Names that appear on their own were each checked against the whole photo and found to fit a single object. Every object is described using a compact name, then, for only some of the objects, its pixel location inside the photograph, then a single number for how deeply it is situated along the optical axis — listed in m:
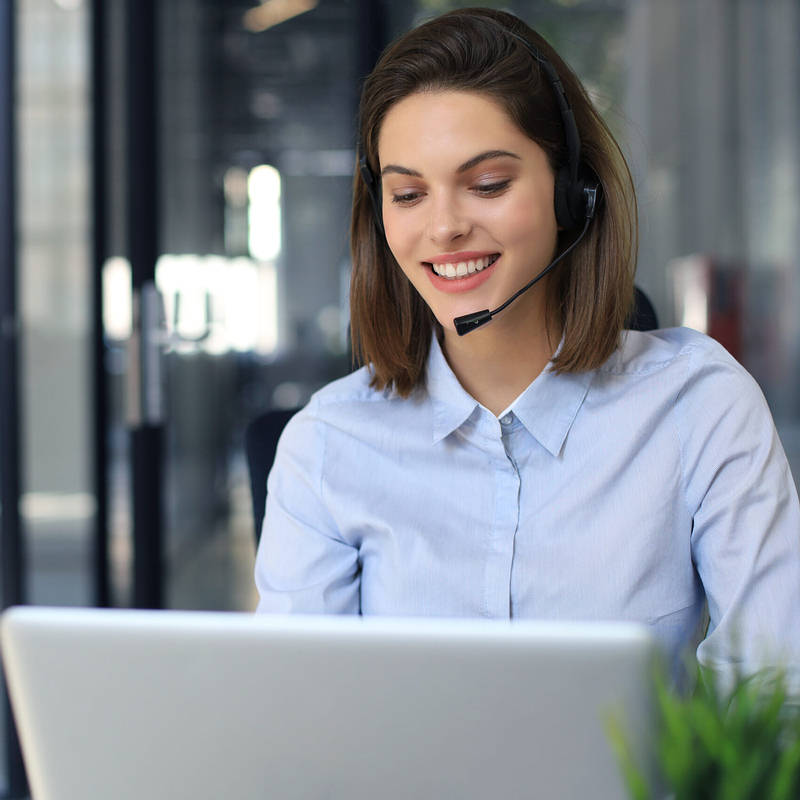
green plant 0.43
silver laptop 0.53
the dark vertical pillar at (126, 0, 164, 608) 2.60
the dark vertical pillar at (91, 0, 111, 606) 2.62
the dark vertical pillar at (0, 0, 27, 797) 2.37
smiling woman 1.10
